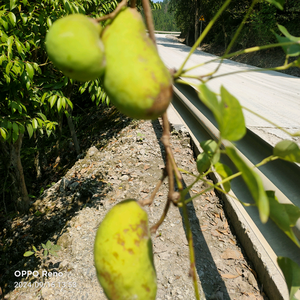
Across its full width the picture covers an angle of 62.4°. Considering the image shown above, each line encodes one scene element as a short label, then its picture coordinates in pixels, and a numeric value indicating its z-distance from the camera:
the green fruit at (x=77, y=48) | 0.36
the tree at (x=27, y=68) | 1.91
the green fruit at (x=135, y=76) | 0.33
